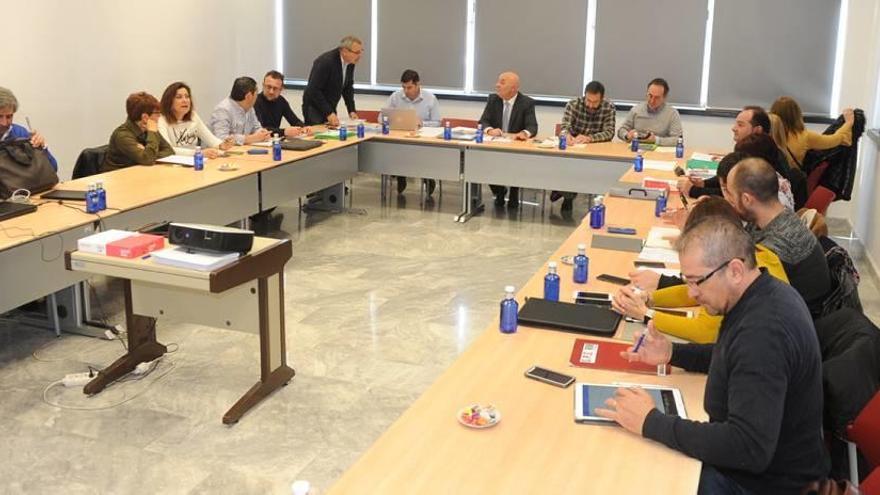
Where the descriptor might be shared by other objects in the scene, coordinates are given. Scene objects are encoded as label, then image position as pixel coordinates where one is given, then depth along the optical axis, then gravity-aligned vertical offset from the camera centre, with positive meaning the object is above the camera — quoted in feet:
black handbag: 15.38 -1.96
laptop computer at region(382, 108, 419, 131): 26.61 -1.53
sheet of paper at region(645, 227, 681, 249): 13.53 -2.57
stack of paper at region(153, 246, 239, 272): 11.30 -2.55
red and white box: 11.80 -2.49
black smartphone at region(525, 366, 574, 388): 8.30 -2.92
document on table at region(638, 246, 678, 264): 12.67 -2.64
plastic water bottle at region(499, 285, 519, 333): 9.59 -2.65
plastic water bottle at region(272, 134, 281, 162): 21.06 -2.02
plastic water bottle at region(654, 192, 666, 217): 15.94 -2.39
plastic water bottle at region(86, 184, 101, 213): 14.82 -2.37
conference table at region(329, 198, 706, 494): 6.53 -3.02
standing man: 27.25 -0.46
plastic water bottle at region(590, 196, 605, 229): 14.65 -2.38
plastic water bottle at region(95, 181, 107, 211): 14.98 -2.32
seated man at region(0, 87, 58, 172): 16.37 -1.08
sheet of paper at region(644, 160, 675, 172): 21.37 -2.23
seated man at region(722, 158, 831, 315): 10.63 -1.87
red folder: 8.68 -2.88
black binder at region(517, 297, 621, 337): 9.71 -2.79
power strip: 13.37 -4.87
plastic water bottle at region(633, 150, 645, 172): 20.88 -2.12
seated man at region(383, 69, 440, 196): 28.30 -1.11
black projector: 11.59 -2.31
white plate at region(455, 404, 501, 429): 7.44 -2.96
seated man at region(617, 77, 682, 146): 24.90 -1.36
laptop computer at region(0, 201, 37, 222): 14.06 -2.46
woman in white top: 20.59 -1.56
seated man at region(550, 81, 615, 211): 25.60 -1.34
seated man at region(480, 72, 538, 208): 26.58 -1.31
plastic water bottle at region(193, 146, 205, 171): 19.44 -2.16
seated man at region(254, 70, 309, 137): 25.36 -1.32
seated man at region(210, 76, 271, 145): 22.86 -1.34
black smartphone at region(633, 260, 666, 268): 12.42 -2.69
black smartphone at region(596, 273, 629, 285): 11.64 -2.74
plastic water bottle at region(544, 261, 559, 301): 10.68 -2.60
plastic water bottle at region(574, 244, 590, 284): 11.53 -2.57
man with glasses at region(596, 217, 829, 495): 6.48 -2.36
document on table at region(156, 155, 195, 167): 19.88 -2.22
